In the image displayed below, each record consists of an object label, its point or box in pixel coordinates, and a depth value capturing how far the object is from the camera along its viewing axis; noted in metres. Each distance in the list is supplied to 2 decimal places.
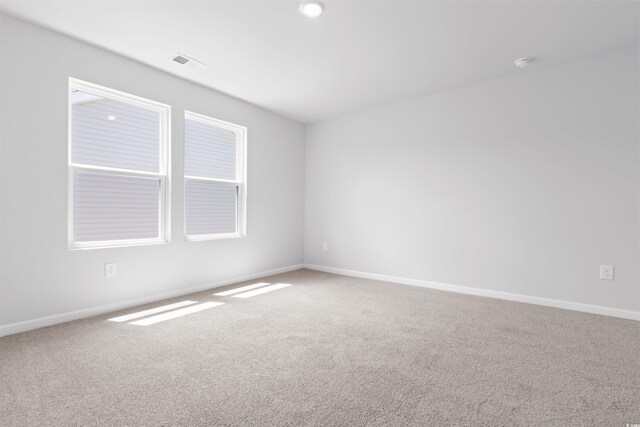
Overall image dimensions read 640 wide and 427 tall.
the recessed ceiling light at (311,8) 2.32
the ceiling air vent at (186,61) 3.12
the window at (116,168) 2.94
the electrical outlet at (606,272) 3.03
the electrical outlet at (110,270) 3.04
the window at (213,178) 3.87
